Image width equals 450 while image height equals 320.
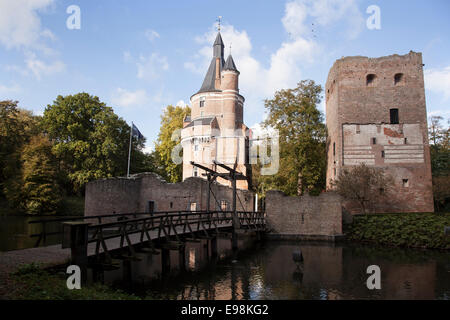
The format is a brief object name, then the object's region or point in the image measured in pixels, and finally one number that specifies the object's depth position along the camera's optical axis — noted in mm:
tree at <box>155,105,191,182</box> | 40112
